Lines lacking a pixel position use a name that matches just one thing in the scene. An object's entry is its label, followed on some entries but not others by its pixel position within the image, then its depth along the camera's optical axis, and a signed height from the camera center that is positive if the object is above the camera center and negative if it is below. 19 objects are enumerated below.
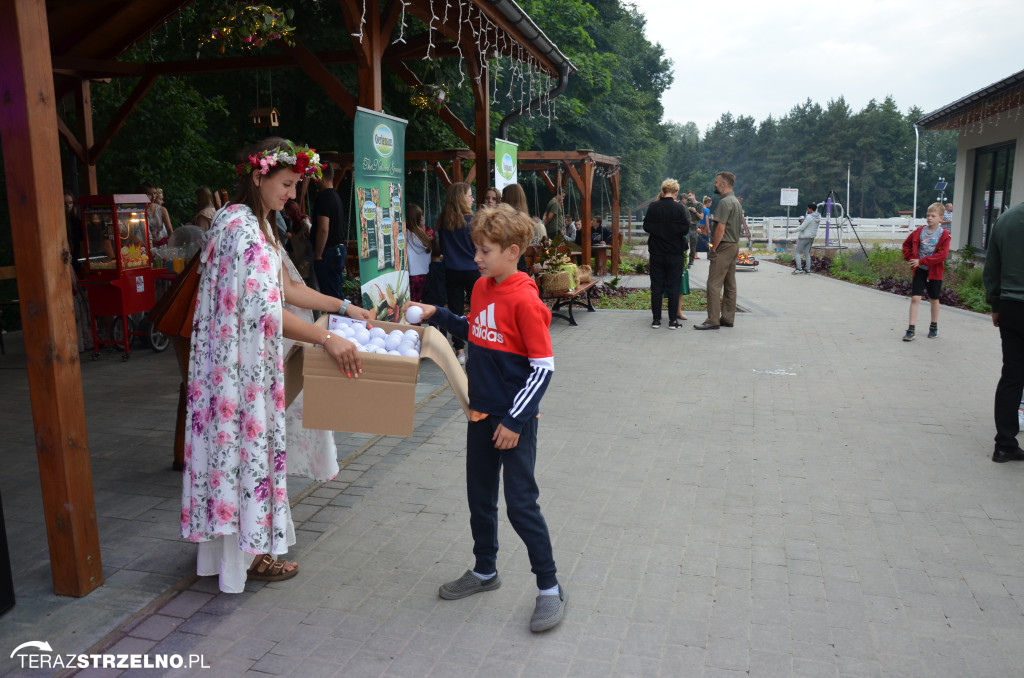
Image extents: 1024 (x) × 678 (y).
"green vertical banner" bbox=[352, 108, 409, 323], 6.08 +0.10
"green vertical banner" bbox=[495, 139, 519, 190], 9.31 +0.68
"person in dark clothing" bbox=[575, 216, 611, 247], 18.83 -0.28
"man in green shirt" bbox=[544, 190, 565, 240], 15.23 +0.05
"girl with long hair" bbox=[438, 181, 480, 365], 7.96 -0.25
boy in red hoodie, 3.02 -0.61
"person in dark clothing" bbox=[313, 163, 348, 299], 9.13 -0.21
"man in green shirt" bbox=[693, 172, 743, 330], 10.54 -0.43
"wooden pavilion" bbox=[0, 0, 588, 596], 3.07 -0.25
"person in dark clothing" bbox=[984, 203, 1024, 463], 5.25 -0.67
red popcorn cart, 8.54 -0.37
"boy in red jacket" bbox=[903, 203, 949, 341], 9.35 -0.44
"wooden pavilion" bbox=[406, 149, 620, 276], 15.32 +1.15
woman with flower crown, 3.29 -0.63
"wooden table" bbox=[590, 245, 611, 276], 17.80 -0.82
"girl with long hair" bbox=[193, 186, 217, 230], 9.09 +0.18
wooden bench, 11.05 -1.13
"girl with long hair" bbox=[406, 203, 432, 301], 9.03 -0.25
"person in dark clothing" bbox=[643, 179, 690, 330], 10.59 -0.26
